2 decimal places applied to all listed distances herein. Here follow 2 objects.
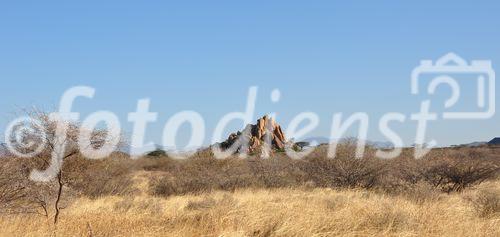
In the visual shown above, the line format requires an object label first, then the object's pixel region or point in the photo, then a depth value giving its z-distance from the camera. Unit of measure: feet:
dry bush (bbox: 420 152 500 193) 74.23
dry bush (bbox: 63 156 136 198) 54.65
